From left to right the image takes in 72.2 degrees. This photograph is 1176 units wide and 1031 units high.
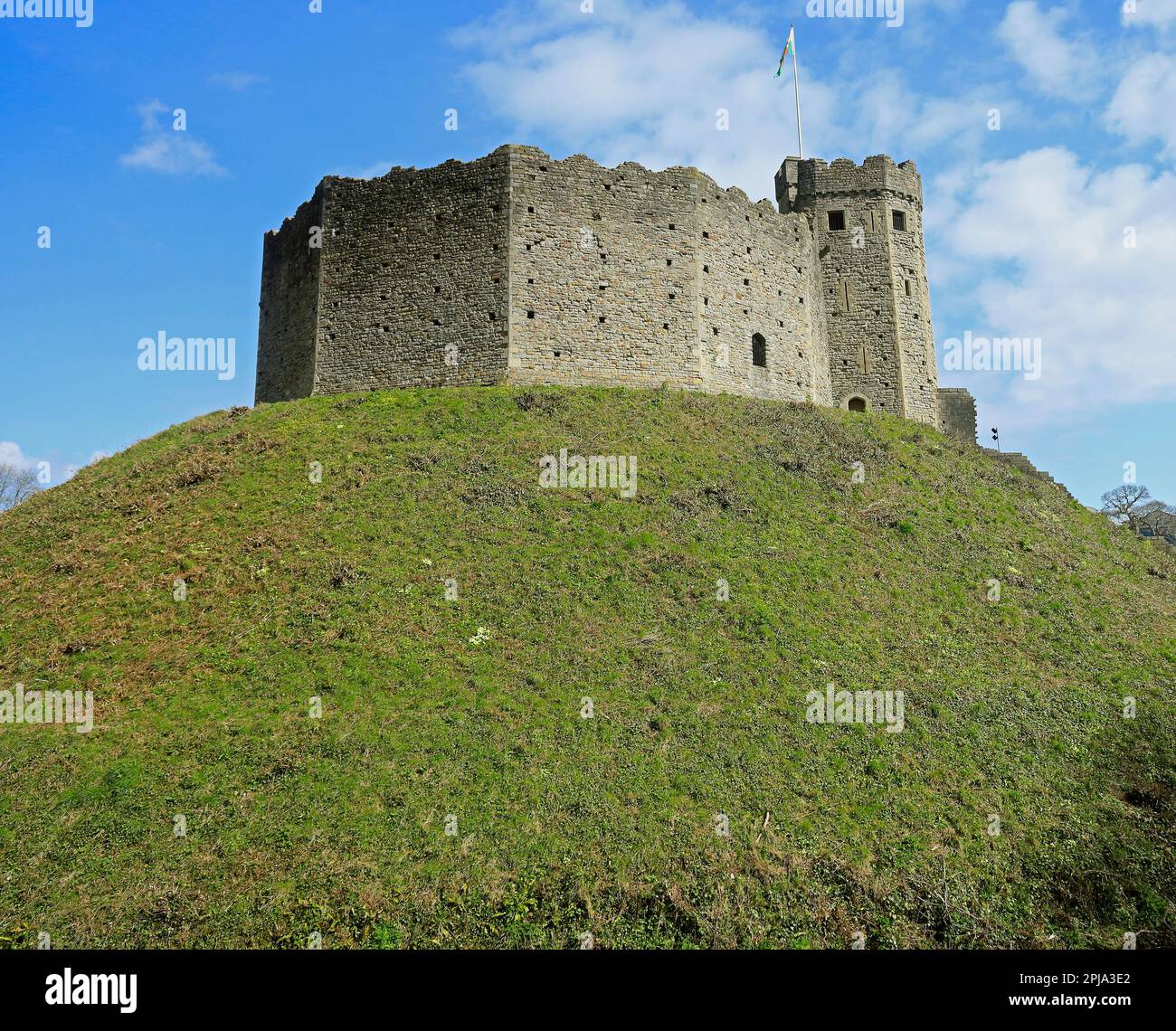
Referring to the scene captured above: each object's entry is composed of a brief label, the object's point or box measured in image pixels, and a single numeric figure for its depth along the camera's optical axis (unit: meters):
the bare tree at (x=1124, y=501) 47.84
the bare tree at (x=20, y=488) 55.97
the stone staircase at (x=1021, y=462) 29.73
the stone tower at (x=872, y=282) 32.47
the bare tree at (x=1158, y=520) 45.30
